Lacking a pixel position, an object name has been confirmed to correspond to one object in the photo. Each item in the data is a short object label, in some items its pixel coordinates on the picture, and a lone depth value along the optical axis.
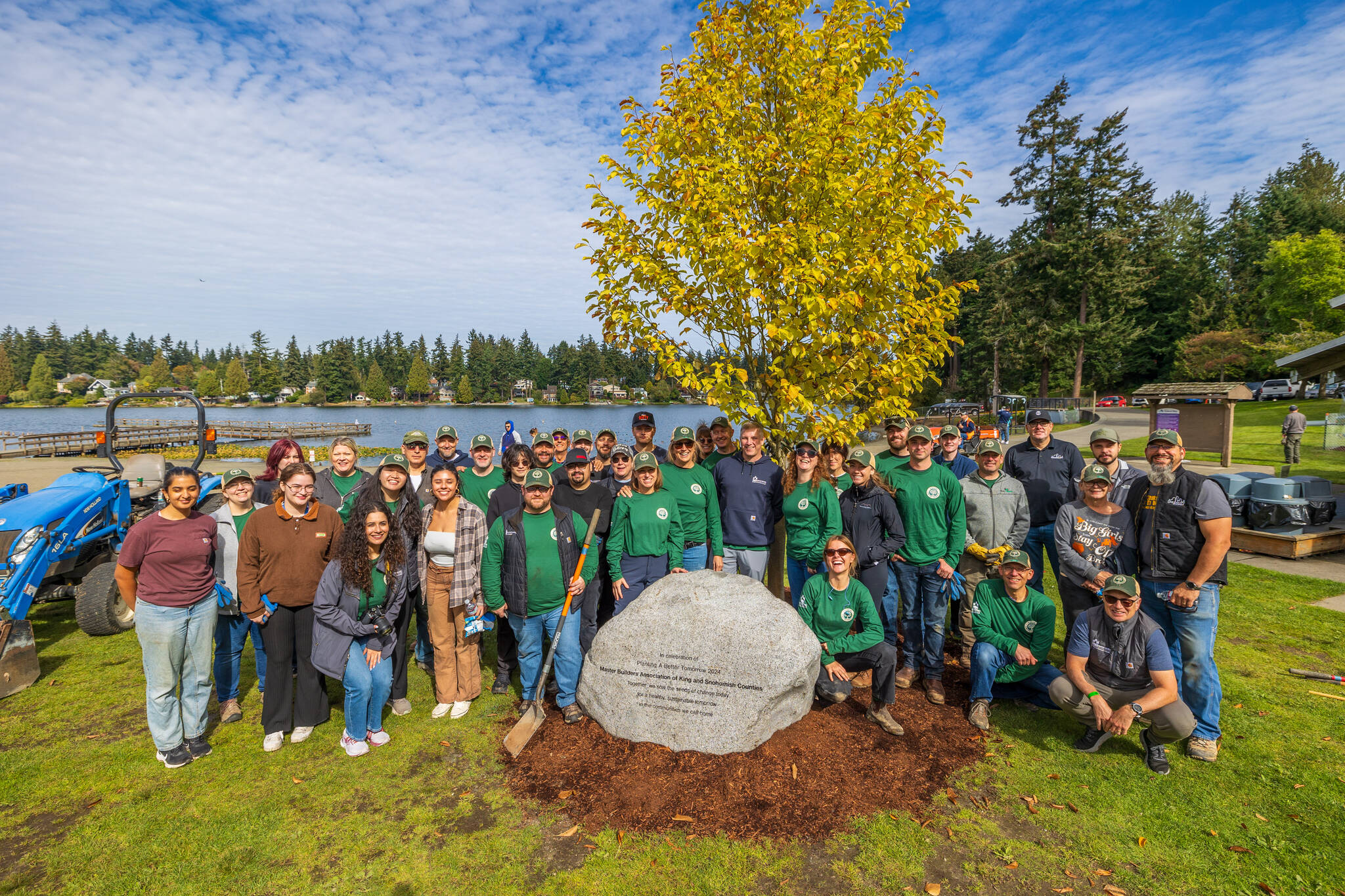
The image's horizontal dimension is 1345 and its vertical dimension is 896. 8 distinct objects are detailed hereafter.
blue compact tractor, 5.76
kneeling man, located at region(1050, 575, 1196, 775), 4.21
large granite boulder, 4.48
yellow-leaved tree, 5.24
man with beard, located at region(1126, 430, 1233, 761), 4.39
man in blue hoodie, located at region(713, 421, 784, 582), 5.77
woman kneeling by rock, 4.91
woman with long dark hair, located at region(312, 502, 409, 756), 4.54
